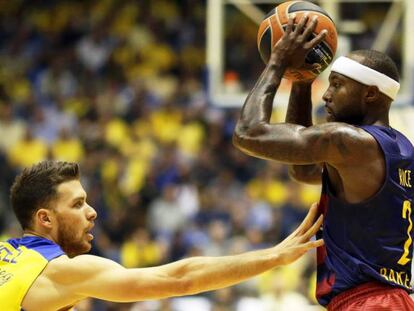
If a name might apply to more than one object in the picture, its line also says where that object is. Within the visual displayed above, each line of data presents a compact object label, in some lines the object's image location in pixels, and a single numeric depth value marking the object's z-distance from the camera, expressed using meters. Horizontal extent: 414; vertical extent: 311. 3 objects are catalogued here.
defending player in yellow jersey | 8.70
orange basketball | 9.09
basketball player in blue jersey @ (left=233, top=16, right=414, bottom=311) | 8.64
